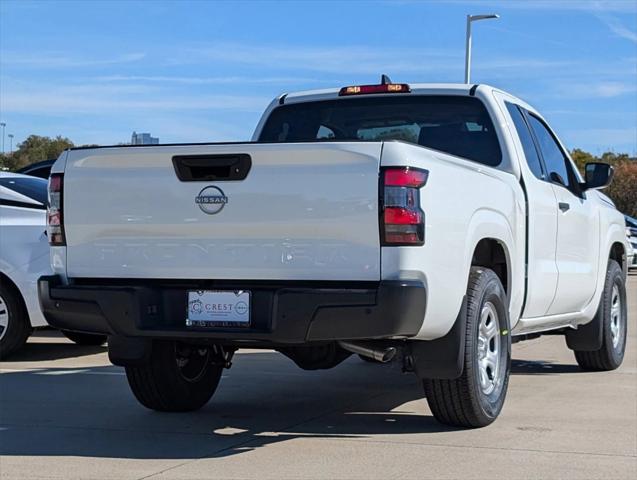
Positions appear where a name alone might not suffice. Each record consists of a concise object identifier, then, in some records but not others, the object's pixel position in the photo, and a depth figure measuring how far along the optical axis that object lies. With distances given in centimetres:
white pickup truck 532
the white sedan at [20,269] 932
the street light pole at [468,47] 2939
